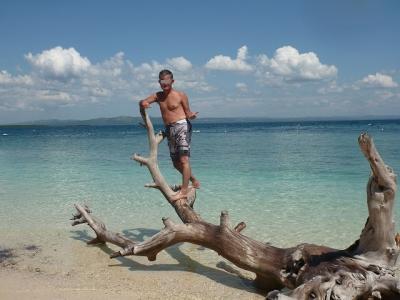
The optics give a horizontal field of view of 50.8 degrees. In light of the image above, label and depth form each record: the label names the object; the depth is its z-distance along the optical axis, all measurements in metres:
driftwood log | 3.76
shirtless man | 6.31
